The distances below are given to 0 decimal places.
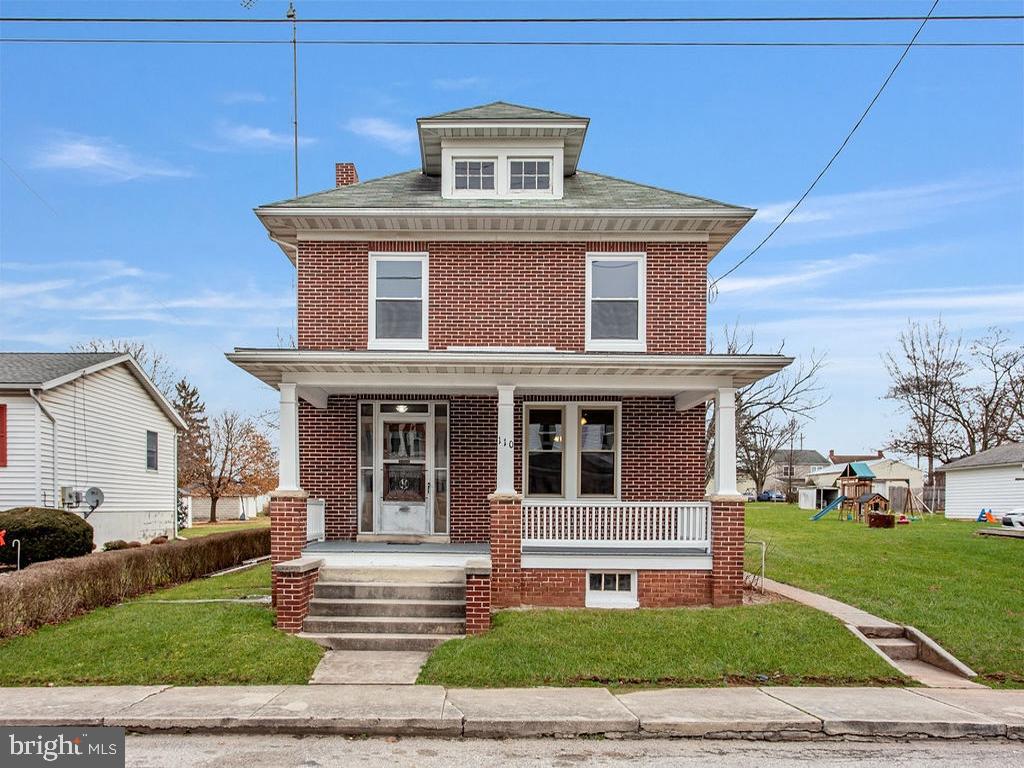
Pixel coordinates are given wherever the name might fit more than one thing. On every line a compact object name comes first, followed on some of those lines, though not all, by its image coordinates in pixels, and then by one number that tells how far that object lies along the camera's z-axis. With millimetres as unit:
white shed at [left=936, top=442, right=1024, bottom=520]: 28953
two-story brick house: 12922
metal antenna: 16359
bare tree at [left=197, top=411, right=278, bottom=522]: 49531
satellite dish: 18750
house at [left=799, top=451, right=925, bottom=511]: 36031
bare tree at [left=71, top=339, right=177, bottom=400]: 46000
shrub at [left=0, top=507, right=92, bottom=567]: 14247
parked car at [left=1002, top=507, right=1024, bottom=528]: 24625
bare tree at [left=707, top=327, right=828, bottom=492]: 26203
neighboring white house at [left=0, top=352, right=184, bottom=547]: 17391
